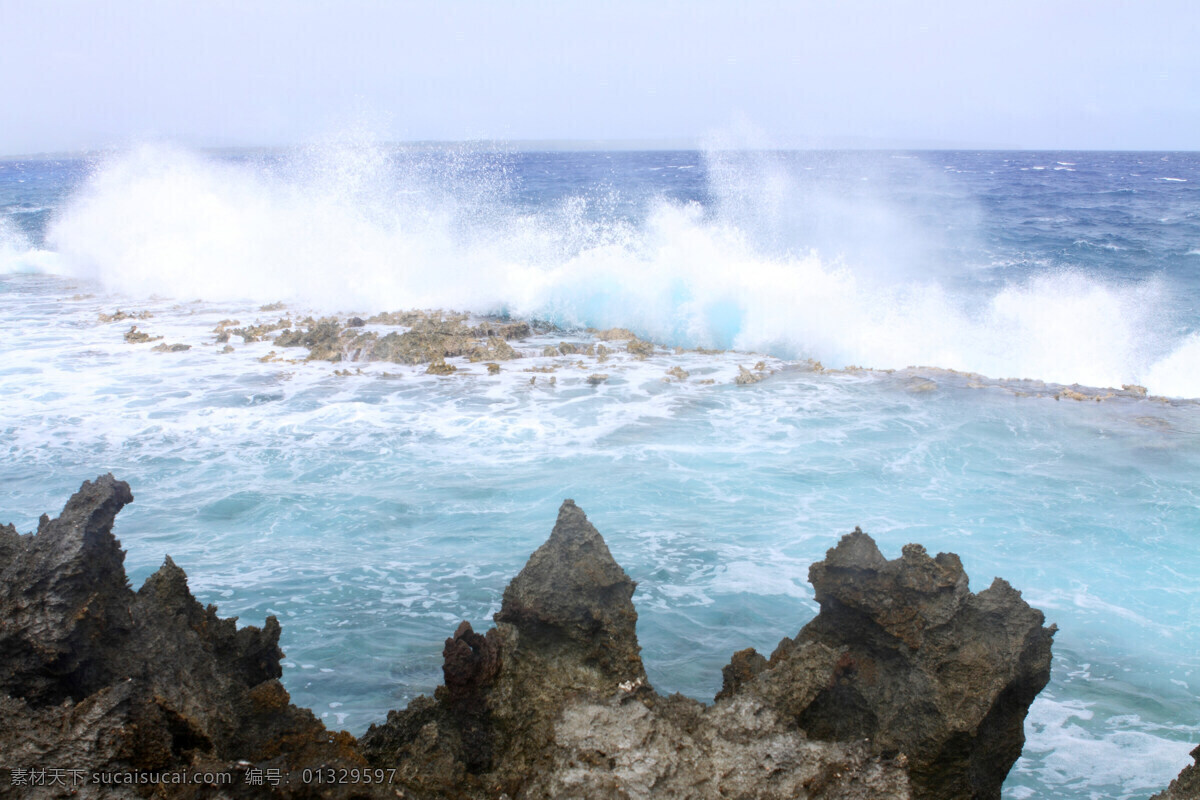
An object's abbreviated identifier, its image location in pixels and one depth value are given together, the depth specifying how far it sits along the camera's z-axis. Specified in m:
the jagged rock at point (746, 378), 11.29
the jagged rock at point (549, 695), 2.39
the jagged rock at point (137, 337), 13.45
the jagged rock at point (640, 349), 13.02
